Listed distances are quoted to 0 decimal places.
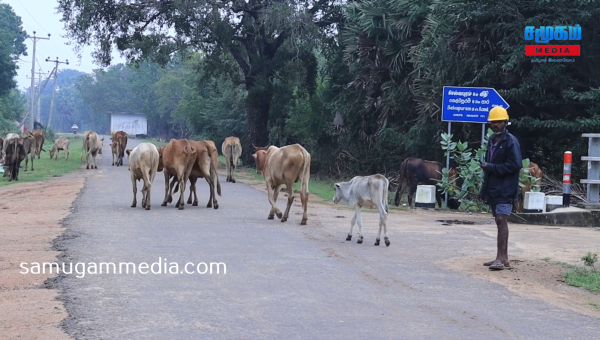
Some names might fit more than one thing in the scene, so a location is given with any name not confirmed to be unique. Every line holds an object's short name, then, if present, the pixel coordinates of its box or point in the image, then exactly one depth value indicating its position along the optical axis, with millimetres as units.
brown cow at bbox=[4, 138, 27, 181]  27422
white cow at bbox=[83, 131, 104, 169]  34484
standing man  10172
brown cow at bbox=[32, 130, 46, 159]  37731
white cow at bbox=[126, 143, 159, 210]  16766
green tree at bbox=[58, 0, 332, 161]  34844
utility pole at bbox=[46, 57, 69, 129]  88406
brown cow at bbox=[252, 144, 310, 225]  15031
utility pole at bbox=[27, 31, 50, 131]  71000
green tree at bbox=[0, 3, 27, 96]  68250
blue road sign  19984
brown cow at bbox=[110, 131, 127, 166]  38688
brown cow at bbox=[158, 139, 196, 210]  17125
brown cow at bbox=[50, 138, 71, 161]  43531
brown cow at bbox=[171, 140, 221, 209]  17578
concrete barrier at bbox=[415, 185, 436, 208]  20734
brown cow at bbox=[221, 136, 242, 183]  28328
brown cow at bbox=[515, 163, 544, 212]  19562
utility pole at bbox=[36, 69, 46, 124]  90406
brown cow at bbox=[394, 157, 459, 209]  21859
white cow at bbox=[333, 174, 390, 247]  12172
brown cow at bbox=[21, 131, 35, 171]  30975
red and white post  18000
